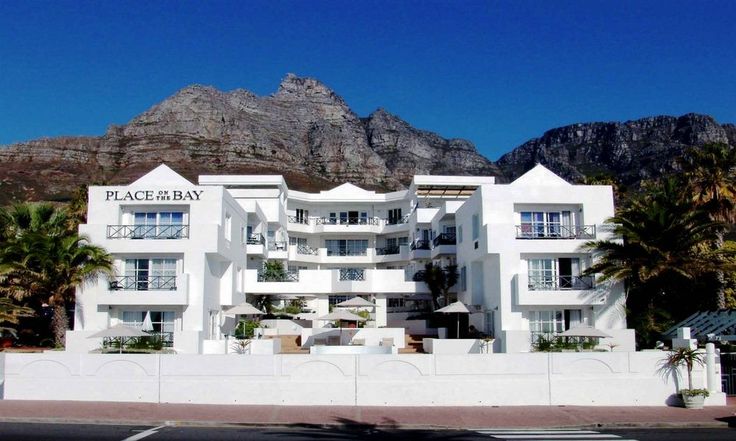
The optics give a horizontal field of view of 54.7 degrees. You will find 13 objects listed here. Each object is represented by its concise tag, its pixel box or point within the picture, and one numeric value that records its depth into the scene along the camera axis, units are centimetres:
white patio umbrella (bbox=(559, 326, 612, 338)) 2880
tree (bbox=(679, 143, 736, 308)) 3441
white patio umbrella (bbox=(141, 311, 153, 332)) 3147
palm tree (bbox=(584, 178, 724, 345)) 3212
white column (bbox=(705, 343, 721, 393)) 2298
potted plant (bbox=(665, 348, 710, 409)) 2236
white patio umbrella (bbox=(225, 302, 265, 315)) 3591
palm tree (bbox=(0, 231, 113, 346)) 3139
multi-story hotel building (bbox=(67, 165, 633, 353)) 3331
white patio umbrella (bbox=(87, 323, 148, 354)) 2848
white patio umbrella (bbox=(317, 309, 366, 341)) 3491
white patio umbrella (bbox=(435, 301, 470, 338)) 3478
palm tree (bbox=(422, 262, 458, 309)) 4259
